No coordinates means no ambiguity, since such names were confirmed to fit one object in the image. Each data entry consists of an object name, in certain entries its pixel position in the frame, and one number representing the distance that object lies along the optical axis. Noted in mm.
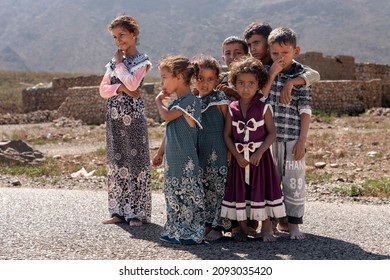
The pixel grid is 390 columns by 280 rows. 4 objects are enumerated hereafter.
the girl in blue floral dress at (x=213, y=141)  6078
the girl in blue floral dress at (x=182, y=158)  5938
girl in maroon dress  5883
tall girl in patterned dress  6828
